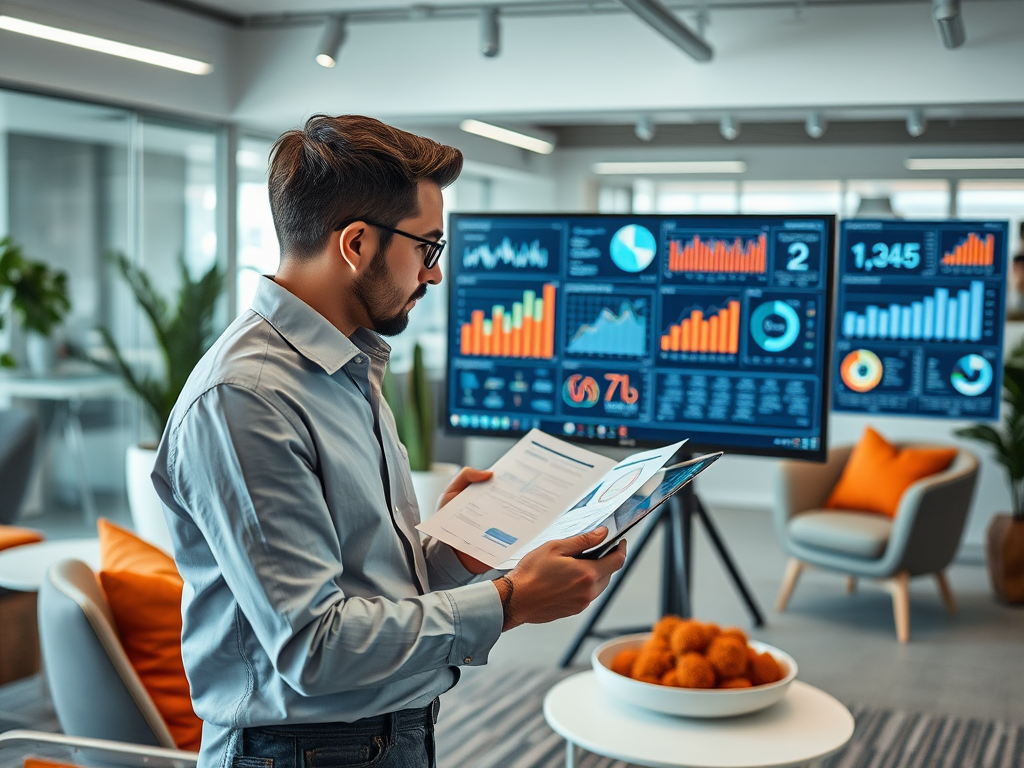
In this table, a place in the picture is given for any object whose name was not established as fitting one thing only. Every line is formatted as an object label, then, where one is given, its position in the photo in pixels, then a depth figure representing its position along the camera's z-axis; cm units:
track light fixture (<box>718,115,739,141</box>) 580
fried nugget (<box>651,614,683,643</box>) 256
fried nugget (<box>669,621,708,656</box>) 247
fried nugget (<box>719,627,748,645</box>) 250
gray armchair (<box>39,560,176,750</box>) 210
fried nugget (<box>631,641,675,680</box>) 248
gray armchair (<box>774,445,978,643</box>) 473
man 115
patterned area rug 337
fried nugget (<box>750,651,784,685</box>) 244
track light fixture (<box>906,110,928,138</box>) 546
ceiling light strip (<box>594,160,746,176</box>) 880
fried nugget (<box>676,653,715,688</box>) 240
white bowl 237
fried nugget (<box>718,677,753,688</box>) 240
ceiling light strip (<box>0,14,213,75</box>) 444
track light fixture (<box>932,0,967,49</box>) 383
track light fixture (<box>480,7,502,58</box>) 480
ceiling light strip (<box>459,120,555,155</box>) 727
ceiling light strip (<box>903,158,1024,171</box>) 821
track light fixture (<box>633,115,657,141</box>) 602
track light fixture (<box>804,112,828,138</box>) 553
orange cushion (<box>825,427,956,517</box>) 511
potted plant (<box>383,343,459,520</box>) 503
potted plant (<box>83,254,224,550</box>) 491
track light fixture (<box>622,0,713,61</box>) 396
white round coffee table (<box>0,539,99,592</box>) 332
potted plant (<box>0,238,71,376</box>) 494
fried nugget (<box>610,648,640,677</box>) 258
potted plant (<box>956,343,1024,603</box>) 525
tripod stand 370
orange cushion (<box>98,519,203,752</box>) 220
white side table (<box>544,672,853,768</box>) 224
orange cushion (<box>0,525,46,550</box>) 395
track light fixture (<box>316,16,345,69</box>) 490
